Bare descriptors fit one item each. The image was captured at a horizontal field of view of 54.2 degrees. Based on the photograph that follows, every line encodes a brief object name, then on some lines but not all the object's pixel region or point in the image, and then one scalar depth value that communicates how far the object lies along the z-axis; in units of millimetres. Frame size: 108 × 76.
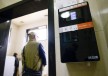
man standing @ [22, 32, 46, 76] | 1513
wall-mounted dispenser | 717
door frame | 931
